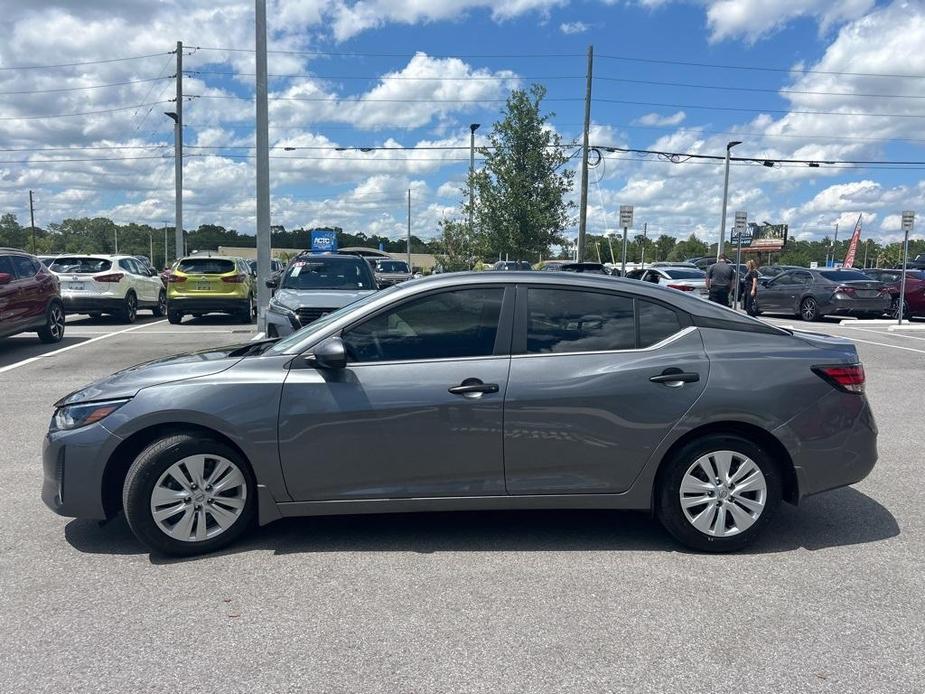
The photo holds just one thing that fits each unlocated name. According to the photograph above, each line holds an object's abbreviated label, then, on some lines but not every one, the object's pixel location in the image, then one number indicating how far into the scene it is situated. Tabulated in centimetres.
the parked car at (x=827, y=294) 2086
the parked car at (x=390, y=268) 3075
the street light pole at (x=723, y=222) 3366
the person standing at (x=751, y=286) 2147
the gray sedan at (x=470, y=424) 423
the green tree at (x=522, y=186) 2522
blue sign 4813
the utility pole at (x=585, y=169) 2914
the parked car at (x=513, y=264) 2492
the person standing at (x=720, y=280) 1955
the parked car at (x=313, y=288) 1048
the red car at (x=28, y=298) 1232
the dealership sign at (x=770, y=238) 6109
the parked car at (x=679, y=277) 2088
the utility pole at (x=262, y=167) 1572
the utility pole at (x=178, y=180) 3225
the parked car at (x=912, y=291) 2192
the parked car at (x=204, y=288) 1823
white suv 1803
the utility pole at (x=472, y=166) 2694
